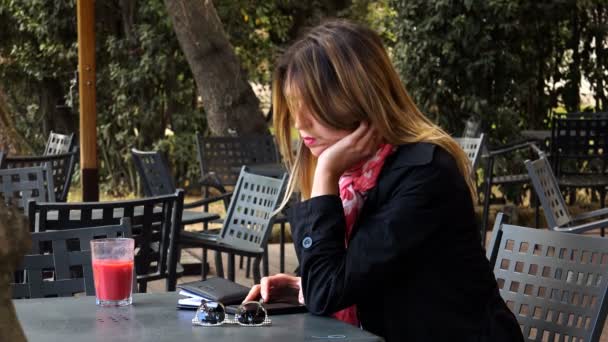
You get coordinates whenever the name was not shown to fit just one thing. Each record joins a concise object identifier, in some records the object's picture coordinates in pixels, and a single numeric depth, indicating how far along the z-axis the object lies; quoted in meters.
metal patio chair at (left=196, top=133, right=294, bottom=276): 8.30
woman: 2.48
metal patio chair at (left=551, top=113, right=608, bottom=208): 8.70
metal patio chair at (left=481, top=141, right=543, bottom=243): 8.55
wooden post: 6.55
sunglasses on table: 2.44
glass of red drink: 2.67
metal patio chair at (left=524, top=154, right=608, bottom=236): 5.25
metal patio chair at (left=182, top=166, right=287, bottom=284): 5.38
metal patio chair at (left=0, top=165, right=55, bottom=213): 5.64
